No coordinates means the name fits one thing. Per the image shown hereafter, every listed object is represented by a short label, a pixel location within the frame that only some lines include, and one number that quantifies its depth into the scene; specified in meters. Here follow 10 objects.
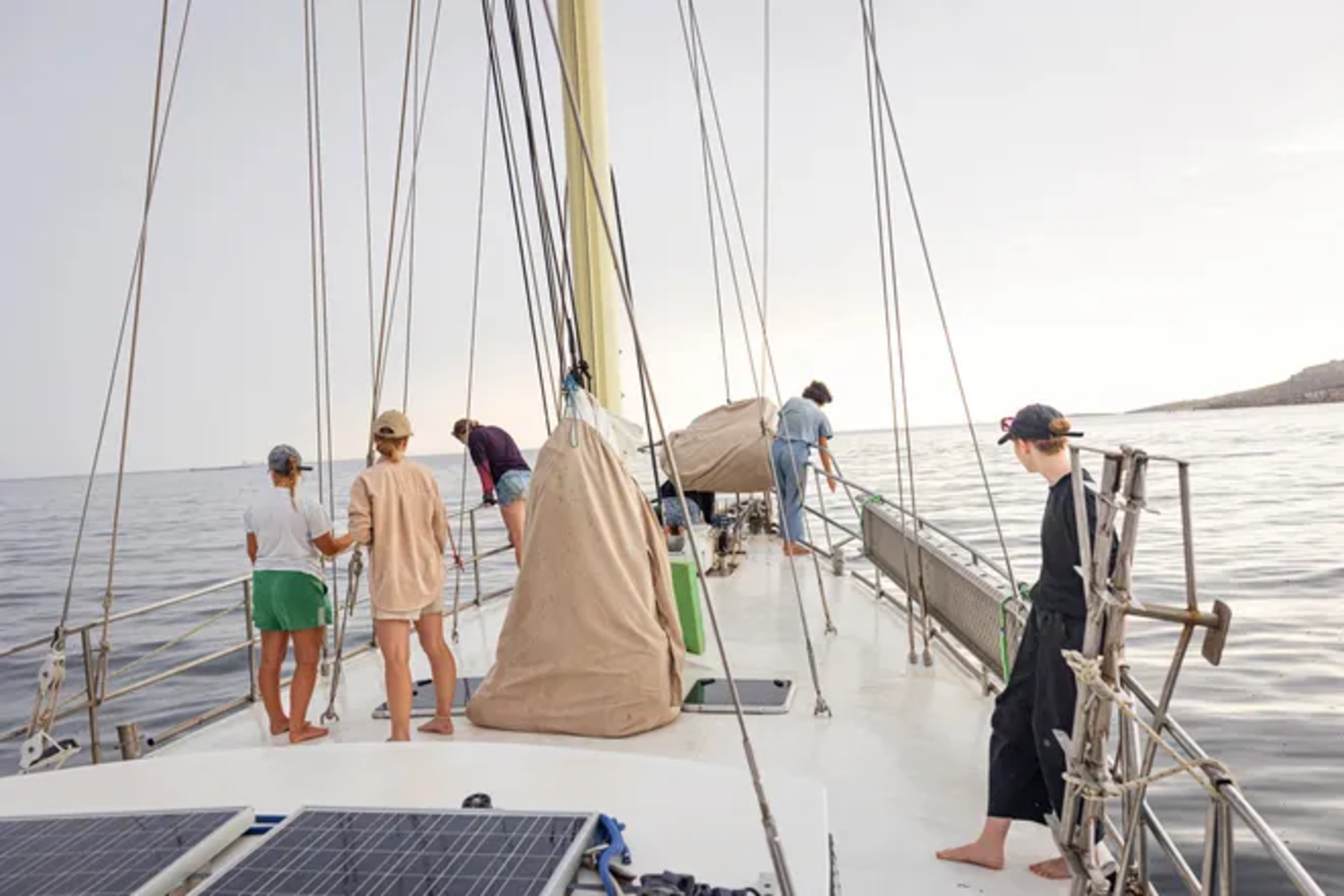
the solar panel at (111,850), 1.58
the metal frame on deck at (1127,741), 1.70
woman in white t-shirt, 4.21
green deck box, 5.15
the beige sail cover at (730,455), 8.96
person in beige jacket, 4.01
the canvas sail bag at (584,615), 4.05
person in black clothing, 2.63
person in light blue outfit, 8.16
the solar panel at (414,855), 1.54
